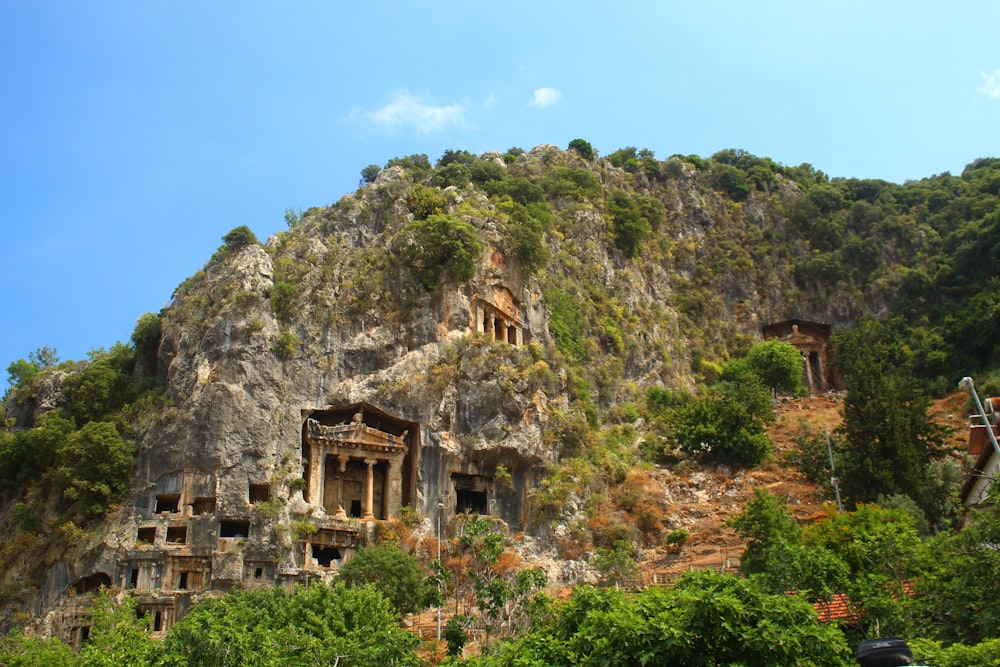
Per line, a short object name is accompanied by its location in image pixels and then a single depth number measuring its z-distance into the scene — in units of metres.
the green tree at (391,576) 32.75
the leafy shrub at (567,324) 55.50
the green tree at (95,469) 39.97
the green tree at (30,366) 54.62
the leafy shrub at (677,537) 39.81
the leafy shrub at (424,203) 54.03
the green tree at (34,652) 25.67
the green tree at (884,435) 37.12
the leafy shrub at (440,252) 49.03
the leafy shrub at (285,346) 44.28
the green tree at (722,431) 47.41
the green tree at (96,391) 45.59
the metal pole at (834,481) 35.81
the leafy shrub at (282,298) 46.19
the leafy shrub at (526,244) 53.69
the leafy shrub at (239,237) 52.25
